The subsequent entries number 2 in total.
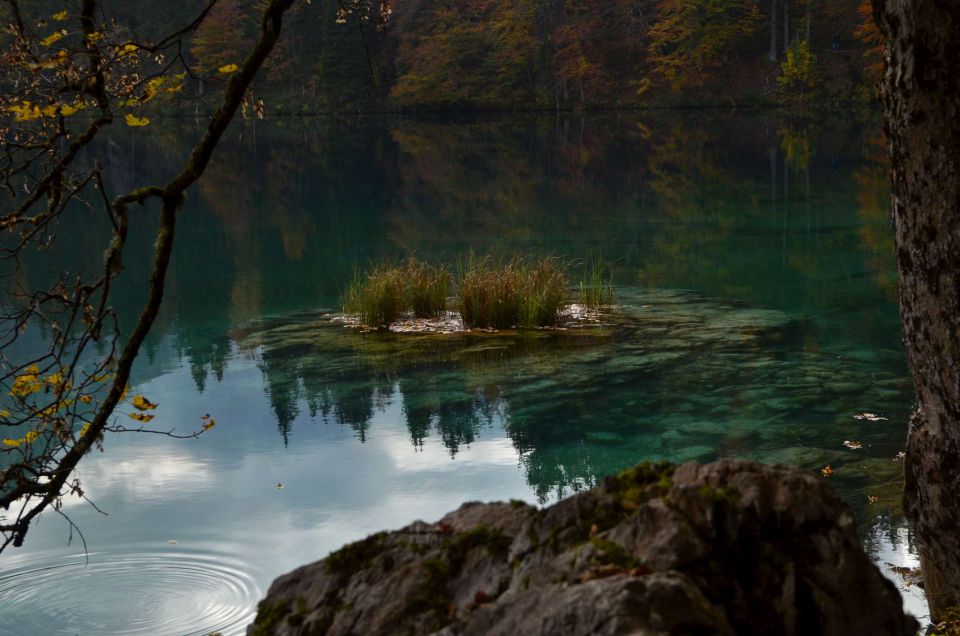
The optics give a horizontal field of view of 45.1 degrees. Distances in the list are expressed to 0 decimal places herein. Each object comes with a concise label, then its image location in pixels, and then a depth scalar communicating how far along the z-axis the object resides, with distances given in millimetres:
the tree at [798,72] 50494
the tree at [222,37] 67250
